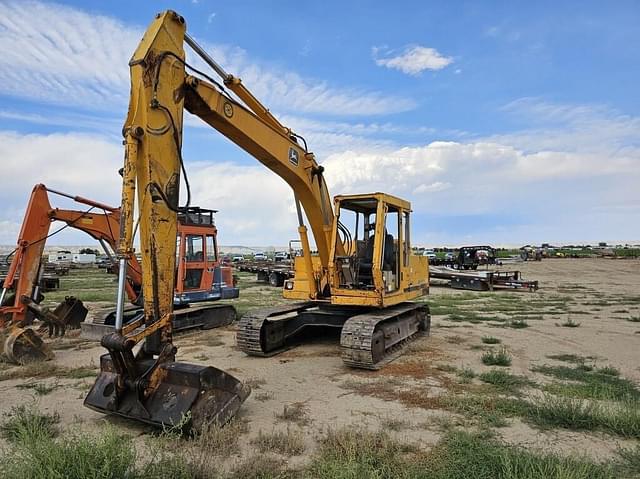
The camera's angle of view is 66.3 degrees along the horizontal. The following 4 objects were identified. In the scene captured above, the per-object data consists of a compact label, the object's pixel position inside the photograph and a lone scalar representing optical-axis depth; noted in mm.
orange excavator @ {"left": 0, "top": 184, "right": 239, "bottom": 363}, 9297
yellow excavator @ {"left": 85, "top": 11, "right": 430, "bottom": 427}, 5242
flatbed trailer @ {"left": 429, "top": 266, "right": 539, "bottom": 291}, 24312
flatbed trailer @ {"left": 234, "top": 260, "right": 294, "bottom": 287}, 27772
